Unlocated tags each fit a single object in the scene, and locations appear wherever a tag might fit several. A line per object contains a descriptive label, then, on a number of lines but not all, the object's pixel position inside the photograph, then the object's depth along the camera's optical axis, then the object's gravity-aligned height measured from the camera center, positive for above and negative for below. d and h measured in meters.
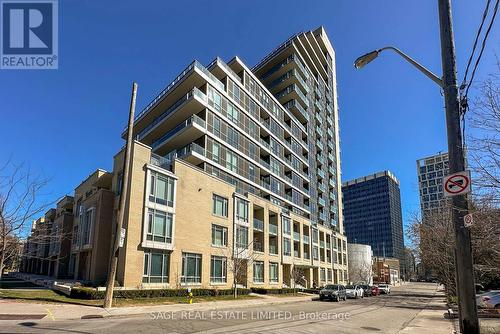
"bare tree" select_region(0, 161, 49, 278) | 21.48 +1.43
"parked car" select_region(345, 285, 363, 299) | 42.48 -3.82
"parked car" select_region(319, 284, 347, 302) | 36.50 -3.36
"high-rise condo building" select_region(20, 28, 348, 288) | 30.12 +7.30
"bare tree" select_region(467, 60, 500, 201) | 8.67 +1.85
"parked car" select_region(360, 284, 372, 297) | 50.81 -4.30
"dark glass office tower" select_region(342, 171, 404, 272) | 113.14 +15.48
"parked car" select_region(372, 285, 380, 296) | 53.98 -4.61
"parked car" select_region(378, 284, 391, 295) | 60.20 -4.83
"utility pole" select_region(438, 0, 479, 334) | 7.08 +1.81
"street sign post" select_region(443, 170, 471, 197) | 7.30 +1.45
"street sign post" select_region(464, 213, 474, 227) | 7.14 +0.72
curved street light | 8.48 +4.92
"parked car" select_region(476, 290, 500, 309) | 22.09 -2.42
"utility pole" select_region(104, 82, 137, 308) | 19.50 +1.12
